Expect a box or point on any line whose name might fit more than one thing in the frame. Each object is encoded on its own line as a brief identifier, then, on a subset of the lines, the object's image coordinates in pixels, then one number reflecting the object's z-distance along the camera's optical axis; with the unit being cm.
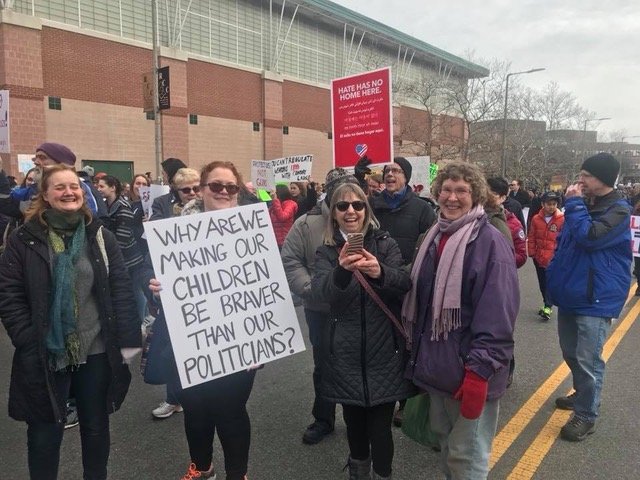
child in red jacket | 671
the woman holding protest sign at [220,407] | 268
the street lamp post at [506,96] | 2653
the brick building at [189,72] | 1823
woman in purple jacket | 221
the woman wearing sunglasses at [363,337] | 248
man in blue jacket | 334
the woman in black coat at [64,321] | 246
